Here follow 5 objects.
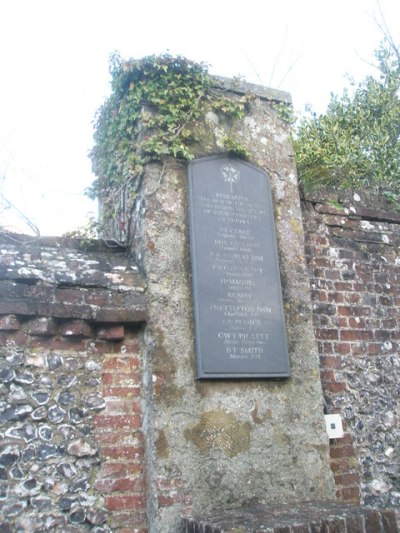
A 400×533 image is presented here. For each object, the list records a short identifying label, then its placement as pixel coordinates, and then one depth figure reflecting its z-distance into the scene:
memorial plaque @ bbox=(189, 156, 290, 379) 3.84
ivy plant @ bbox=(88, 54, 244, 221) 4.27
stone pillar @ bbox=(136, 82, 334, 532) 3.51
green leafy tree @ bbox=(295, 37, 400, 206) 5.80
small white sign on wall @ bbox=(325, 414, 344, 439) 4.40
